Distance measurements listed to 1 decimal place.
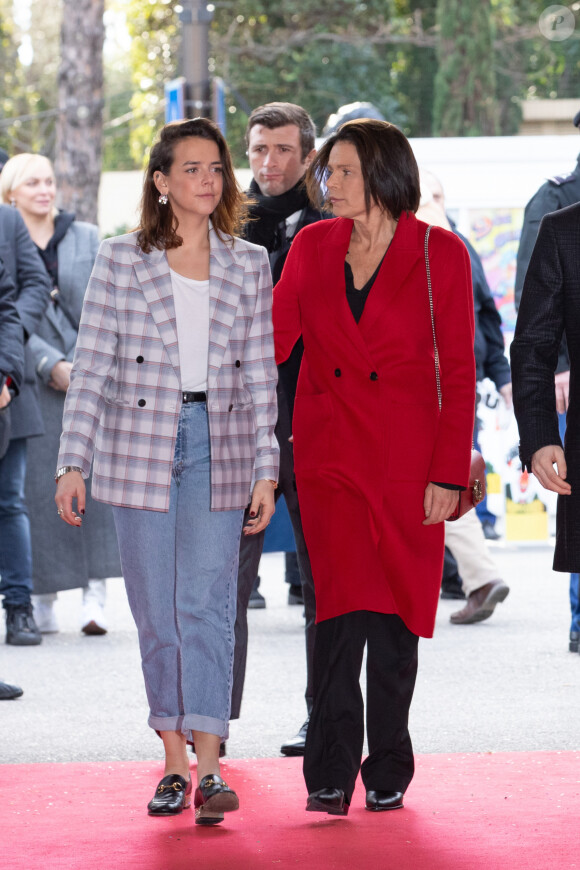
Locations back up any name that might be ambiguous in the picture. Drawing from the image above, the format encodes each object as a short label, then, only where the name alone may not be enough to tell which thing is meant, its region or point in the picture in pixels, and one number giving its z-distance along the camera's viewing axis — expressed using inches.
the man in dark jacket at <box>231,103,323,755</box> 364.3
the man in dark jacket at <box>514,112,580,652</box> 494.9
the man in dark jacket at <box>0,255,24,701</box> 446.4
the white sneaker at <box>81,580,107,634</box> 565.0
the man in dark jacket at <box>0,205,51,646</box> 527.2
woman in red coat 302.3
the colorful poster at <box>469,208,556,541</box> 823.9
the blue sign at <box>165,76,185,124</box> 938.3
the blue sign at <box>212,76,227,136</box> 959.0
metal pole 924.8
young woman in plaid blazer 304.0
